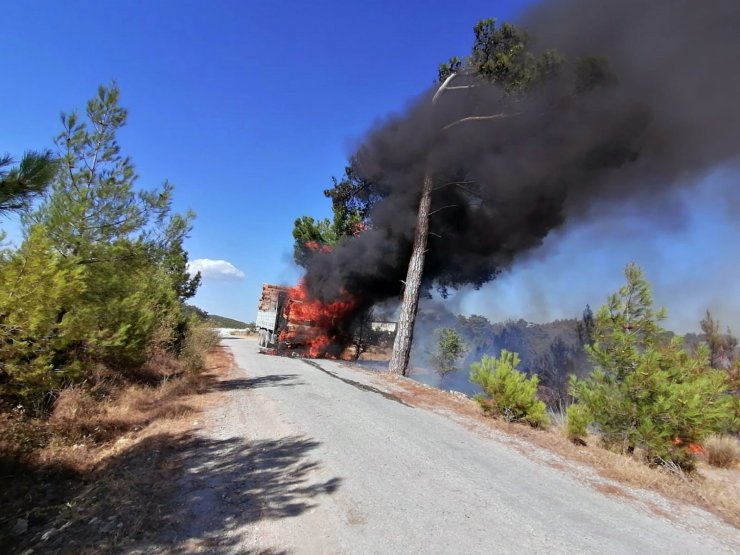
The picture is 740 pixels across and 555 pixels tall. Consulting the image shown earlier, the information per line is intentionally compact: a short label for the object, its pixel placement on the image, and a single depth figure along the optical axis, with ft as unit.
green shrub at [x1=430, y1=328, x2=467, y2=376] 76.79
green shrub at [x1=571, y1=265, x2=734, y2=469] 18.58
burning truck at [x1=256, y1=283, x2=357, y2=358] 64.03
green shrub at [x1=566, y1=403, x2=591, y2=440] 21.11
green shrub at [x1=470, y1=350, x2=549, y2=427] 23.24
